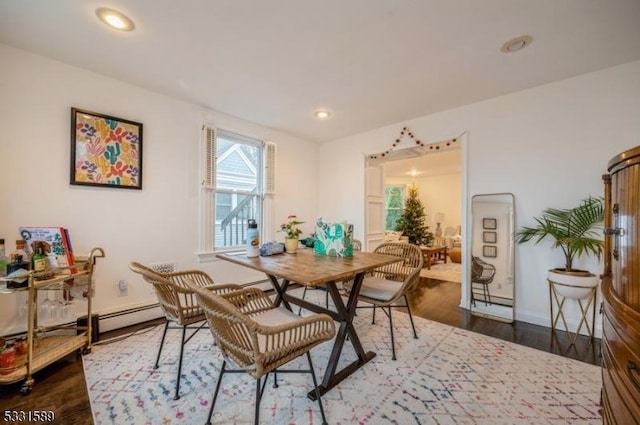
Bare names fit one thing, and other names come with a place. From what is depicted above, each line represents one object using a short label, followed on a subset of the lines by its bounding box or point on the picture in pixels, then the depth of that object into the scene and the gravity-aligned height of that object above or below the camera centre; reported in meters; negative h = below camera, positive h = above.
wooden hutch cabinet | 0.74 -0.29
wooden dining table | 1.58 -0.40
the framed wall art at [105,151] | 2.37 +0.60
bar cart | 1.67 -1.00
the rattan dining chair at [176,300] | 1.64 -0.63
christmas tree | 7.00 -0.30
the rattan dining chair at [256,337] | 1.12 -0.63
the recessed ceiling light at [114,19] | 1.72 +1.35
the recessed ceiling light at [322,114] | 3.38 +1.34
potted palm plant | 2.28 -0.21
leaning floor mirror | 2.90 -0.51
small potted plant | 2.52 -0.26
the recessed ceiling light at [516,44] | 1.96 +1.36
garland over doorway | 3.44 +0.95
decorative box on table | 2.23 -0.24
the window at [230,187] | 3.28 +0.35
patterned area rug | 1.48 -1.18
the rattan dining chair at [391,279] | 2.05 -0.66
